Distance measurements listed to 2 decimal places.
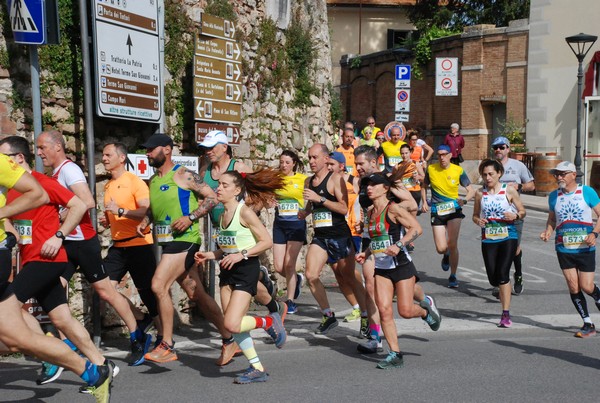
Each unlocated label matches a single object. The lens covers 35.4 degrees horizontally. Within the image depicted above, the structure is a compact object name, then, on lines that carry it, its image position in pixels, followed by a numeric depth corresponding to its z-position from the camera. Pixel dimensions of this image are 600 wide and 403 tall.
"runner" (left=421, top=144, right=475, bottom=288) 12.86
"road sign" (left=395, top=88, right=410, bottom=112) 21.55
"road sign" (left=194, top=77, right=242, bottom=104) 10.54
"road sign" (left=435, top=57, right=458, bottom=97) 29.02
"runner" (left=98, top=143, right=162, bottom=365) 8.55
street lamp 23.08
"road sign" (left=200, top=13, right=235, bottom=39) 10.59
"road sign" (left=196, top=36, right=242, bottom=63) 10.60
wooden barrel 26.79
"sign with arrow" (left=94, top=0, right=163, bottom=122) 9.02
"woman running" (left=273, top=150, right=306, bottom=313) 11.02
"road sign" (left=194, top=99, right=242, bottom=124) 10.58
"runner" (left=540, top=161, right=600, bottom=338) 9.66
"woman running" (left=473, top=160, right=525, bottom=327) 10.17
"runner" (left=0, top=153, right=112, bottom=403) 6.14
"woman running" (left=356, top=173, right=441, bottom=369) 8.30
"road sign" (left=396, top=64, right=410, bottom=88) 21.77
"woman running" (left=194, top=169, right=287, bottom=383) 7.57
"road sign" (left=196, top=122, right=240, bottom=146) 10.55
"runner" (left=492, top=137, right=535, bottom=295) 11.77
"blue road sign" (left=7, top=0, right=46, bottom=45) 8.17
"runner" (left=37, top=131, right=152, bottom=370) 7.69
